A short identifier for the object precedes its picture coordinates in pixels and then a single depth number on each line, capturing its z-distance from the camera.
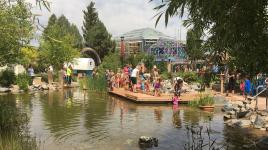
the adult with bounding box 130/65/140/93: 13.78
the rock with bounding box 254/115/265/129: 7.88
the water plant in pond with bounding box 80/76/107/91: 16.10
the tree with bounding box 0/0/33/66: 8.96
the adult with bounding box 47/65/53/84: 19.53
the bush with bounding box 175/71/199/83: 18.72
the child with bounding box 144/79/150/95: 13.89
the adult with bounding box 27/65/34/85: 19.24
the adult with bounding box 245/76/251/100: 12.74
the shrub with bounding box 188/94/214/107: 10.65
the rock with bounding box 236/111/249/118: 8.91
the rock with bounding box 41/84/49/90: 17.34
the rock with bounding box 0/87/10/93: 15.58
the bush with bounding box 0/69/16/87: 16.98
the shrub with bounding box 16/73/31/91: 16.35
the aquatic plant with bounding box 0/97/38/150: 4.76
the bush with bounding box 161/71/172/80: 20.61
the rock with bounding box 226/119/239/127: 8.25
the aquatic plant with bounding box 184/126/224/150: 6.35
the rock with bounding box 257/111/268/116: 8.65
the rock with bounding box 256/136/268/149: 5.99
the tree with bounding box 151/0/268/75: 3.54
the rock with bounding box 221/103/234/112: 9.67
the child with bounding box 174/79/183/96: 11.82
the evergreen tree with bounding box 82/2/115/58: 41.96
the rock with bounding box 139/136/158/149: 6.32
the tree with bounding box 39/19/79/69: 26.30
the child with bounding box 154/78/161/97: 12.59
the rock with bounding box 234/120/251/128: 8.08
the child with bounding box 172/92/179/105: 11.47
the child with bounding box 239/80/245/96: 13.35
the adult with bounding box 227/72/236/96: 14.14
